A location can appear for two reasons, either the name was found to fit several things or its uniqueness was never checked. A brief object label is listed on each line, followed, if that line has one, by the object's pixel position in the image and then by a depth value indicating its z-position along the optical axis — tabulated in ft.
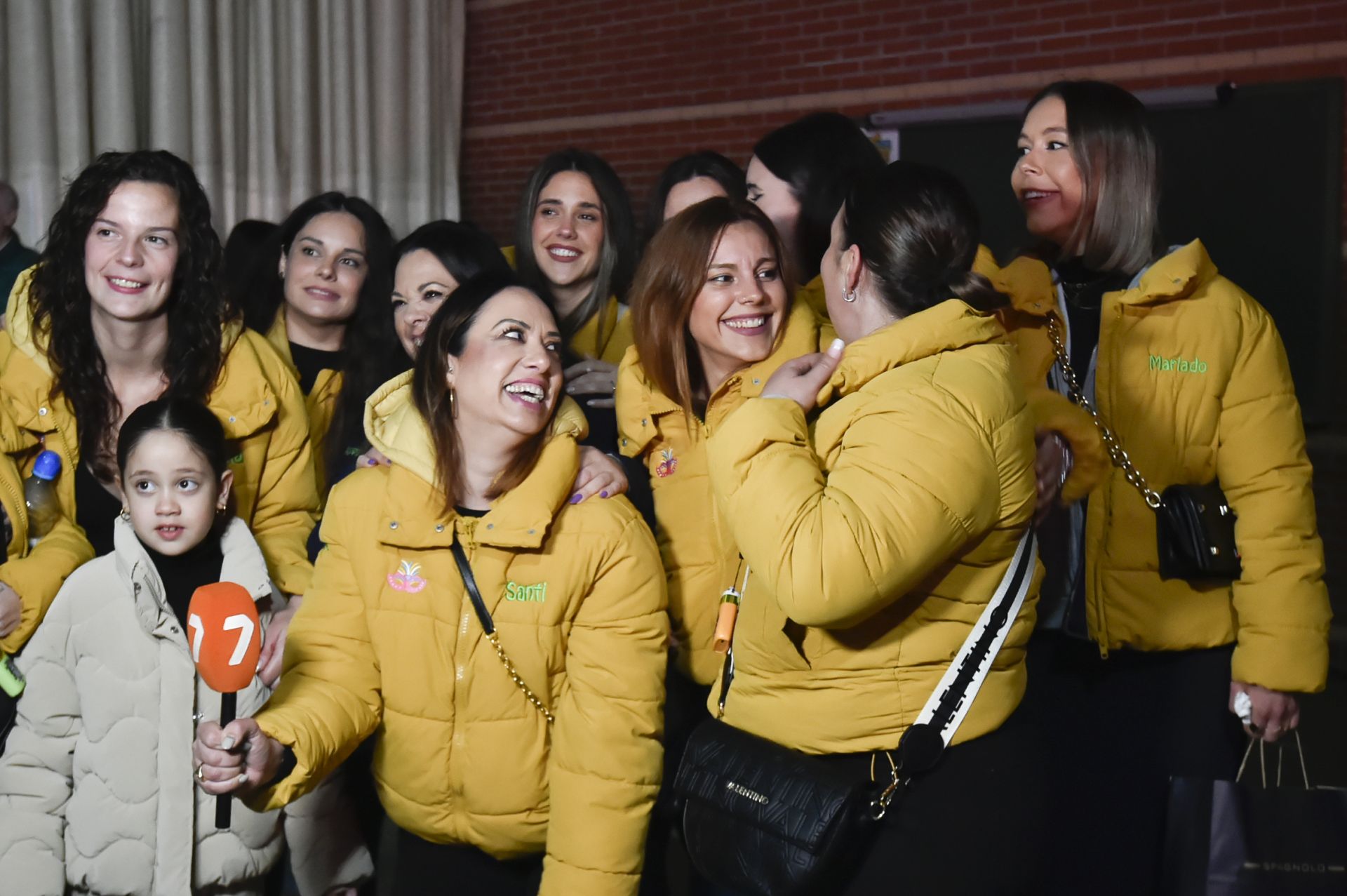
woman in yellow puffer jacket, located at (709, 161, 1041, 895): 5.43
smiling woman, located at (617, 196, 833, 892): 8.12
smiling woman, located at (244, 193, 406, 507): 10.68
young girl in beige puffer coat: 8.32
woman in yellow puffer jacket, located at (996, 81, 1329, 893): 7.88
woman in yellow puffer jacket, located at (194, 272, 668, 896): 7.05
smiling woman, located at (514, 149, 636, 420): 11.12
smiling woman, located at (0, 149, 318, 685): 9.06
